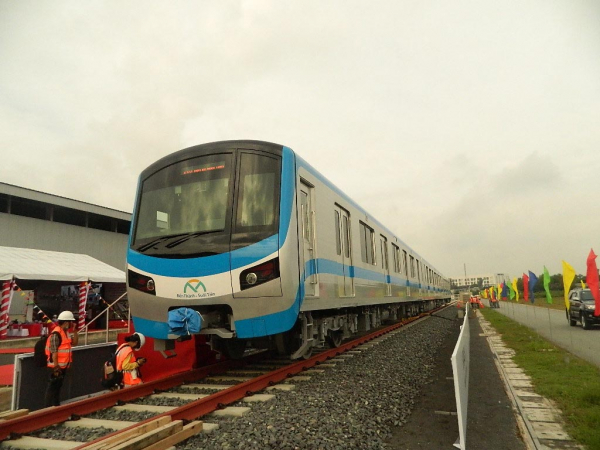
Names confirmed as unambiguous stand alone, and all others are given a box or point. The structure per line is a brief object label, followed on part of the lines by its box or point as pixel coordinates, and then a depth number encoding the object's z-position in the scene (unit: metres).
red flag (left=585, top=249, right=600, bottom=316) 11.23
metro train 5.79
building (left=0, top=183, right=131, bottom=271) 20.31
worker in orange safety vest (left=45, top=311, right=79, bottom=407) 5.80
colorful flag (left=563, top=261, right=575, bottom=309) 12.61
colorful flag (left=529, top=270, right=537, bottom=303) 20.70
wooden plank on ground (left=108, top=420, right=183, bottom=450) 3.41
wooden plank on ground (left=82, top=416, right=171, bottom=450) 3.48
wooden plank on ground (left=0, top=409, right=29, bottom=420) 4.53
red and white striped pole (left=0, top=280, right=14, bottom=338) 14.02
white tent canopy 14.58
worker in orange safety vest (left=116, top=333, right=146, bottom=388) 6.25
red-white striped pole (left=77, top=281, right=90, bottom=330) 16.51
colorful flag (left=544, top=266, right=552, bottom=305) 18.37
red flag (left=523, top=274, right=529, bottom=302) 23.10
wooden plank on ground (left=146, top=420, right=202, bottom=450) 3.68
